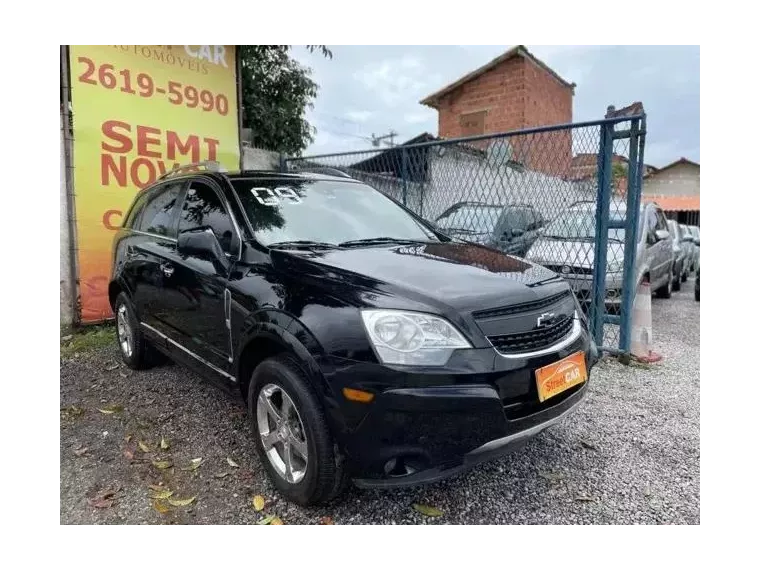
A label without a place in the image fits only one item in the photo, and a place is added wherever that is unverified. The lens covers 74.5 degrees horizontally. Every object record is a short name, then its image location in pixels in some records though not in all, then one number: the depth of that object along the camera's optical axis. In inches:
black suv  80.0
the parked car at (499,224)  205.9
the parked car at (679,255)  363.1
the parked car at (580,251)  186.7
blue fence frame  161.6
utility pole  986.7
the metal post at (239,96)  260.7
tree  301.1
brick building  559.8
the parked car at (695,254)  488.3
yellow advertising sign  207.8
